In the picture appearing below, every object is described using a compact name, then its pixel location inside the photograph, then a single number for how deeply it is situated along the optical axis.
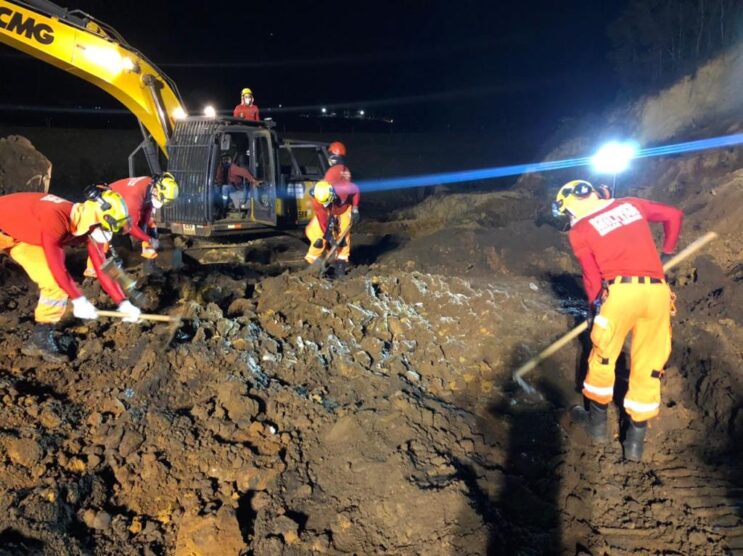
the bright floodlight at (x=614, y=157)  10.23
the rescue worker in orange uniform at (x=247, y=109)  8.84
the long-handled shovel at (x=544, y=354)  4.38
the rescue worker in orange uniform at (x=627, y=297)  3.46
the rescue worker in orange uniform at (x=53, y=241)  4.04
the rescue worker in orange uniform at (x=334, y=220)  6.68
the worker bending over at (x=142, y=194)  5.70
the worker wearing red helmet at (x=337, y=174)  6.84
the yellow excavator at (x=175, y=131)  6.46
